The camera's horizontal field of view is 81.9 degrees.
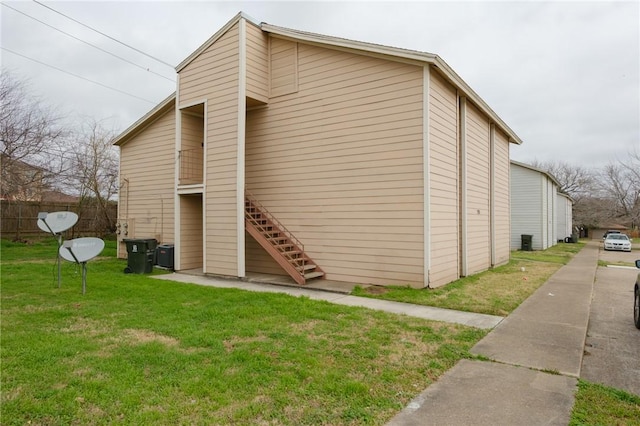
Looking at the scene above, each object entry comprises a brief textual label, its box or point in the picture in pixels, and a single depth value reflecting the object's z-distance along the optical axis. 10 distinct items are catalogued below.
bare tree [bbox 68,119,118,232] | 21.00
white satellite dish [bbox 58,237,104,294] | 7.11
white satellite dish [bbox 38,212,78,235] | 7.85
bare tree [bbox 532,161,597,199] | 48.12
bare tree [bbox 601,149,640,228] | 31.11
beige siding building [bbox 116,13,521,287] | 8.38
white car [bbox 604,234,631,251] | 23.78
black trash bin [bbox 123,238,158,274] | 10.47
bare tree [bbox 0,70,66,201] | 14.20
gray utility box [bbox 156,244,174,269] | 11.65
